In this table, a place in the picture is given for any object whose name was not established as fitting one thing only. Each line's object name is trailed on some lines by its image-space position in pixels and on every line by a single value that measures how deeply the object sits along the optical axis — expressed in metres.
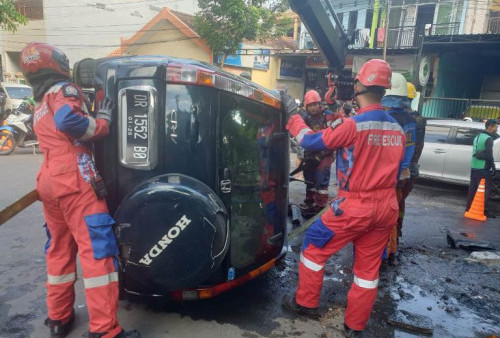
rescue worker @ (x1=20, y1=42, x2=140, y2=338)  2.34
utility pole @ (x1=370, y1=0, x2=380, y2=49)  19.36
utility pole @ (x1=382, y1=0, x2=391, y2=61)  15.06
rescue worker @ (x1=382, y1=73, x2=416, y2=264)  3.97
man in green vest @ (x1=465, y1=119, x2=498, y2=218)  6.34
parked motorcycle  10.04
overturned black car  2.29
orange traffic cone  6.37
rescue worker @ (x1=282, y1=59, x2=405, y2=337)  2.65
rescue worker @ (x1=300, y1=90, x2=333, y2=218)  5.61
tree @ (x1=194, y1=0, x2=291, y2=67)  16.41
